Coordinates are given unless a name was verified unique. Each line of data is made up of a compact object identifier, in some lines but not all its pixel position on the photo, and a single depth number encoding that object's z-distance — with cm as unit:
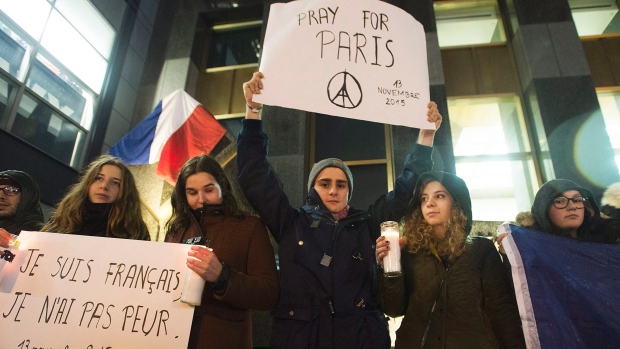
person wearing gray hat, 223
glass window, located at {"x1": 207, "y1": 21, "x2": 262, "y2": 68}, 848
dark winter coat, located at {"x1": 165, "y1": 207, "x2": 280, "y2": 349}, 203
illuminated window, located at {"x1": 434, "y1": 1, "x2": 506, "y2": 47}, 812
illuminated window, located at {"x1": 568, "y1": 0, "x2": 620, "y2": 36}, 795
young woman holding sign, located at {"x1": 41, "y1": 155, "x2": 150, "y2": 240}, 270
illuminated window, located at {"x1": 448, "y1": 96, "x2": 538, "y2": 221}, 643
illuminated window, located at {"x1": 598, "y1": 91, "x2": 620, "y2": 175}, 715
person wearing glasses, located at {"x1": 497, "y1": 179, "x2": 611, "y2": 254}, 285
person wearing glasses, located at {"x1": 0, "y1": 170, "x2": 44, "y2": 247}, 290
